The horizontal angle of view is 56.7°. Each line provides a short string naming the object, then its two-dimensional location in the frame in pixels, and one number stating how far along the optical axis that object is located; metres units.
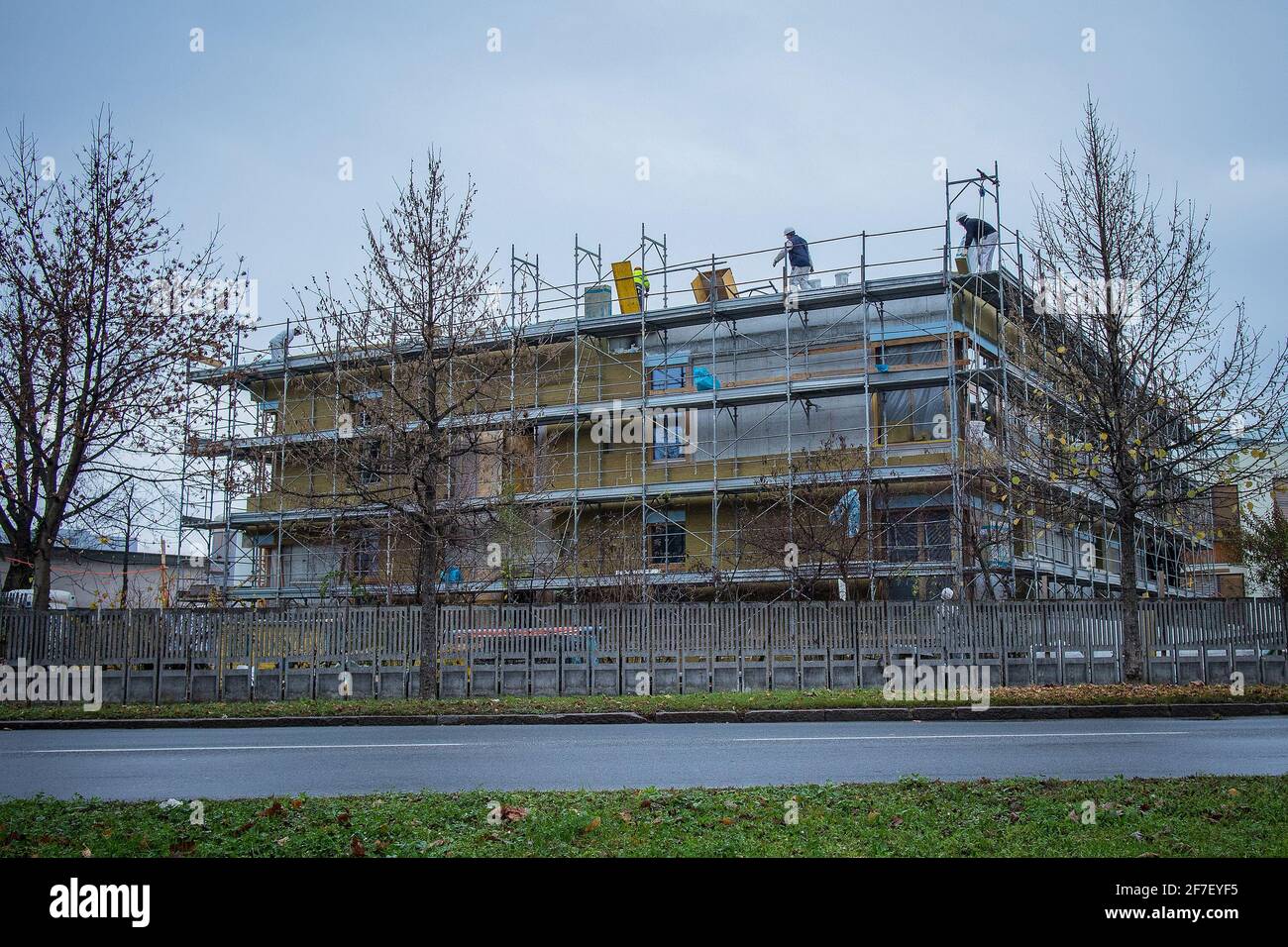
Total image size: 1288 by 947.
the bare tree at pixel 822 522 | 30.02
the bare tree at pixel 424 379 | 22.08
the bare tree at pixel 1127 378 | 21.05
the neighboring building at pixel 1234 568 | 40.83
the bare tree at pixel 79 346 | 22.41
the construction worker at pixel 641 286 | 35.41
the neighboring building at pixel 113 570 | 55.25
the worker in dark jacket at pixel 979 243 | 33.28
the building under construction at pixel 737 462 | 30.64
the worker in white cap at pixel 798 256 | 35.66
